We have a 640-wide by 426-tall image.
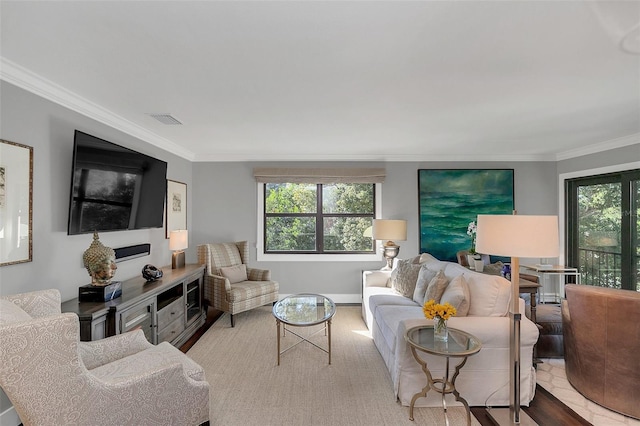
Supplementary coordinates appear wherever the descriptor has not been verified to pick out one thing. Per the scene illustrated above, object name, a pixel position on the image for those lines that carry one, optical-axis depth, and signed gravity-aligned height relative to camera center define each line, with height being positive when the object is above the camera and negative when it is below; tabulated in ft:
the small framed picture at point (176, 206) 13.48 +0.42
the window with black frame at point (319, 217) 16.02 -0.06
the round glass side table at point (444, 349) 6.23 -2.81
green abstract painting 15.60 +0.71
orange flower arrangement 6.57 -2.13
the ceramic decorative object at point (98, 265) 7.80 -1.32
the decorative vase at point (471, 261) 12.55 -1.89
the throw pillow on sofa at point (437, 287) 8.82 -2.13
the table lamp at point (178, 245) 12.09 -1.25
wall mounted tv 7.98 +0.85
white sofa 7.21 -3.52
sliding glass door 12.24 -0.52
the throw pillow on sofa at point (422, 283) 9.87 -2.26
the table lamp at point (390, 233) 13.96 -0.79
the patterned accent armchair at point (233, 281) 12.28 -2.95
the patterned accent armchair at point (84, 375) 3.96 -2.81
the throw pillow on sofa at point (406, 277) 10.87 -2.32
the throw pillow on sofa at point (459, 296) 7.75 -2.12
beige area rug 6.88 -4.63
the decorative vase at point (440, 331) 6.73 -2.62
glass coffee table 9.18 -3.25
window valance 15.43 +2.13
